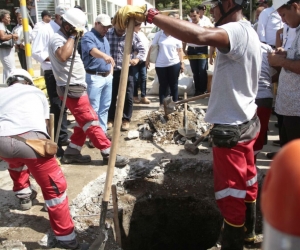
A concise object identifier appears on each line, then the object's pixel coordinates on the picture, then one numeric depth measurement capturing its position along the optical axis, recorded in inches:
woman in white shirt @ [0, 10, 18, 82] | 325.0
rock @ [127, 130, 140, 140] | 233.6
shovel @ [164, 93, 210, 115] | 233.3
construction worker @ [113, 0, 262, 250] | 97.7
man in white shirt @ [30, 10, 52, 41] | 282.0
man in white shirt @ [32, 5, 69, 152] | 203.2
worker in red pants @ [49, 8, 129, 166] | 168.7
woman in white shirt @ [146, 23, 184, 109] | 278.1
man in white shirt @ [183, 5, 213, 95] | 320.5
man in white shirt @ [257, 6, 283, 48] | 263.1
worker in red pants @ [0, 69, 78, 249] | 118.0
